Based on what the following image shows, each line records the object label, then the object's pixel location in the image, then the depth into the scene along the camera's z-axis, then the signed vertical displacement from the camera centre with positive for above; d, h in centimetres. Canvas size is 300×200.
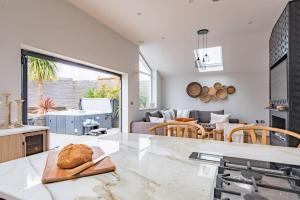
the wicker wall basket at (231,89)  672 +39
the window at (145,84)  654 +59
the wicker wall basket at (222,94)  680 +21
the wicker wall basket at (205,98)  707 +6
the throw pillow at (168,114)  602 -51
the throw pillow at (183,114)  671 -53
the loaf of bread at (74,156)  81 -26
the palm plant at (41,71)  276 +47
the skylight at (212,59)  611 +146
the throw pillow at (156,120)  533 -59
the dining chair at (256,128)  143 -24
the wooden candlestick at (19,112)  215 -15
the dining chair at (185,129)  170 -28
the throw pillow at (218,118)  598 -61
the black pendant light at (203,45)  439 +163
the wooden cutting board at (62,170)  73 -31
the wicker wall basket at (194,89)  720 +42
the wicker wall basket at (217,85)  690 +55
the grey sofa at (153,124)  505 -65
